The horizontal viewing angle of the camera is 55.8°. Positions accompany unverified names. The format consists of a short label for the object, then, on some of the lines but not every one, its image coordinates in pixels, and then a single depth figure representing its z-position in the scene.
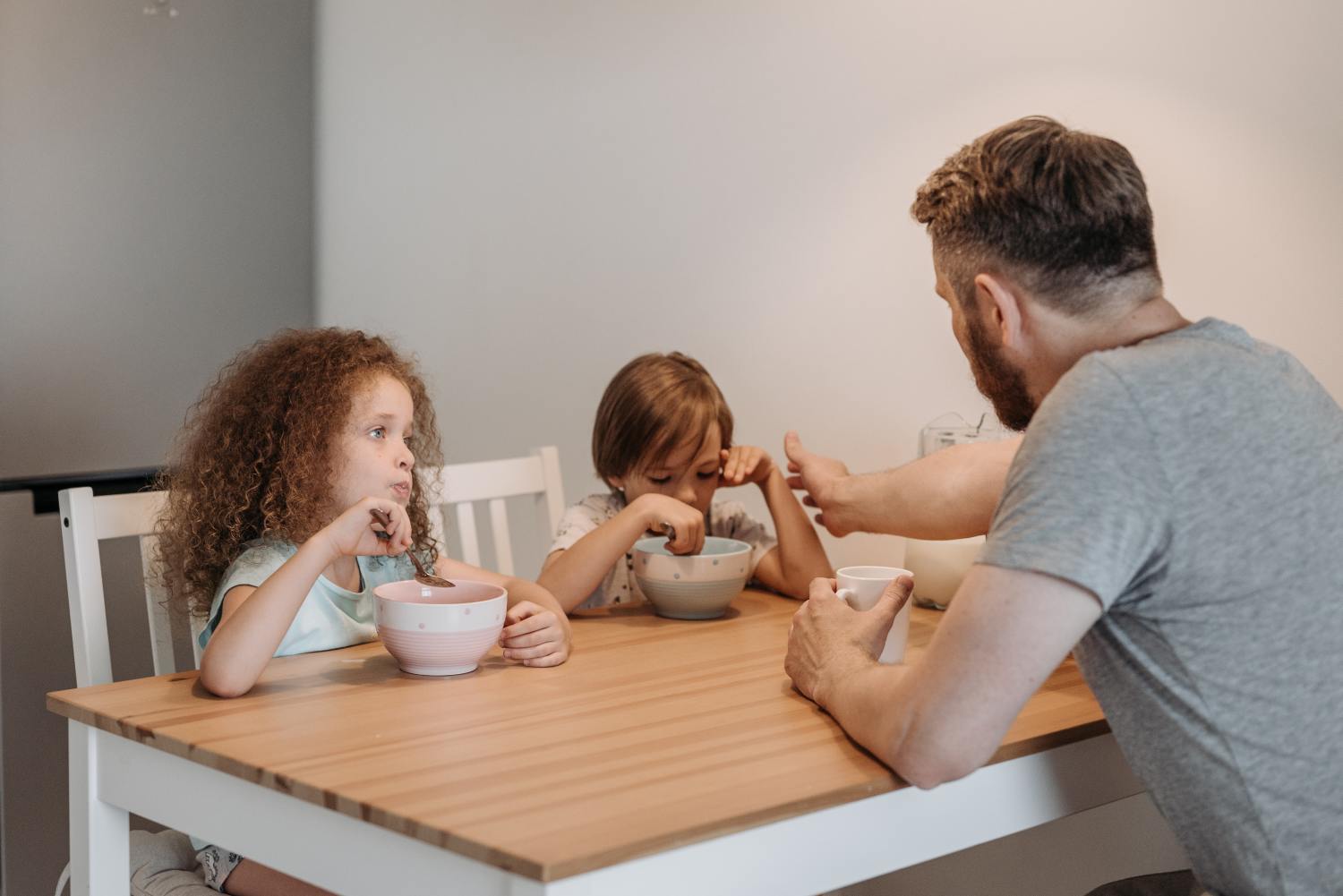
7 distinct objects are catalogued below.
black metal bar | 2.31
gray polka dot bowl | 1.64
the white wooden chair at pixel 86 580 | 1.44
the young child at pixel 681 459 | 1.85
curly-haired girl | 1.49
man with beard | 0.94
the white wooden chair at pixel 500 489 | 1.95
